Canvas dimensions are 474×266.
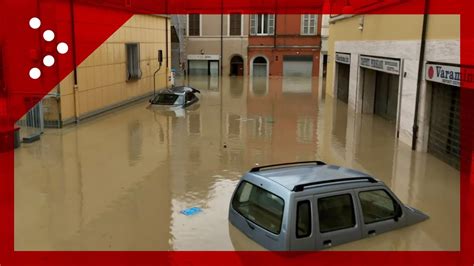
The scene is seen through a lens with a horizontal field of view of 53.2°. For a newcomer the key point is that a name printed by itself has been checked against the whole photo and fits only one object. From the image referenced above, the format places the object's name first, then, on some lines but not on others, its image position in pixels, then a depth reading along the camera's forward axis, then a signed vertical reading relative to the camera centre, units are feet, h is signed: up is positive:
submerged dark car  67.67 -7.30
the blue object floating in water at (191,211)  26.14 -8.93
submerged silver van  20.13 -7.02
